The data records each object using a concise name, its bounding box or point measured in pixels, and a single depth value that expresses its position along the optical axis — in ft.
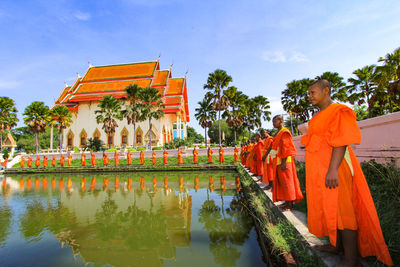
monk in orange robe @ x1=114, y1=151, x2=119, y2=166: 59.43
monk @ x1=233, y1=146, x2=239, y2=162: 56.18
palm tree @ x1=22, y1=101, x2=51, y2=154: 79.66
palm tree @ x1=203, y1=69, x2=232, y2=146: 81.25
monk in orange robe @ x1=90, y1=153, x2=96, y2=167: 61.52
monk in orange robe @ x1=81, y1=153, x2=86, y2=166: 62.69
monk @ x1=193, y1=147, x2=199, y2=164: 55.88
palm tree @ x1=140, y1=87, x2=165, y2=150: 77.66
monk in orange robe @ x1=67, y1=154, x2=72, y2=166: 64.71
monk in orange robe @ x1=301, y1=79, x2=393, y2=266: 5.44
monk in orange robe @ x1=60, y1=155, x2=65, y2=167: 65.36
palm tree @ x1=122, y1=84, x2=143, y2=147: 79.30
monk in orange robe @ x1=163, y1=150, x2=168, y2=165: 56.57
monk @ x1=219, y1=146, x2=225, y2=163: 55.06
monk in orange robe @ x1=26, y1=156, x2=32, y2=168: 69.31
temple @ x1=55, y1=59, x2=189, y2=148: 98.72
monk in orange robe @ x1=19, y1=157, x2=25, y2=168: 70.30
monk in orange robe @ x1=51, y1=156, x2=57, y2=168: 66.94
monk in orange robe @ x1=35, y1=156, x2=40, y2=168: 68.37
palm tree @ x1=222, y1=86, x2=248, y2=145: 89.92
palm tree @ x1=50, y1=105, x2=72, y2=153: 88.48
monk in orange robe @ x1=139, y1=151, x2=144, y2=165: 58.59
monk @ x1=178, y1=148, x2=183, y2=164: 56.70
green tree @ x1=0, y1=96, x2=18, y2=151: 94.05
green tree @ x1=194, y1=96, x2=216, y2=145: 95.67
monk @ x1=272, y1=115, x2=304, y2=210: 11.20
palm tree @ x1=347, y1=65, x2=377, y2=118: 59.88
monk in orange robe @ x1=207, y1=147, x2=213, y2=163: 55.16
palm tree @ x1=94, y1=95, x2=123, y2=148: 80.74
